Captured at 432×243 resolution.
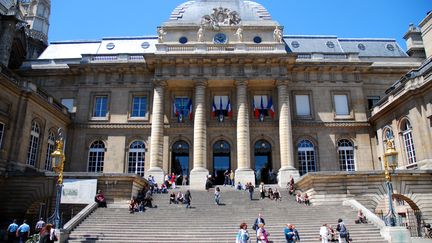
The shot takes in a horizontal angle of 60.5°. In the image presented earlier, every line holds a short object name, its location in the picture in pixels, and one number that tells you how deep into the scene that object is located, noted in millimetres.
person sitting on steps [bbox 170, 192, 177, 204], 22617
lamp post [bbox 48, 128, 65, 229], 16016
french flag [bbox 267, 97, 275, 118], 31906
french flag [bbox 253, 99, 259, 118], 31861
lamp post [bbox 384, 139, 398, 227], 16453
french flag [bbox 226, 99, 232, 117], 31953
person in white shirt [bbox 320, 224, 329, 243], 15211
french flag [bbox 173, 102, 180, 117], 32031
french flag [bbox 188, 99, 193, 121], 31992
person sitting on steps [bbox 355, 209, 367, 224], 18328
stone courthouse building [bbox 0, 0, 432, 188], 30734
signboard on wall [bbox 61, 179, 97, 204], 21469
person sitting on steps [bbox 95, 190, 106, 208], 21188
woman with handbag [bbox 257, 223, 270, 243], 13453
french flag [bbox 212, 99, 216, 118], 32125
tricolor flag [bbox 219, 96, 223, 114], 32188
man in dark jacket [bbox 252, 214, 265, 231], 15828
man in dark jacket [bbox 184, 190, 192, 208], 21328
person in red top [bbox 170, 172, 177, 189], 27214
